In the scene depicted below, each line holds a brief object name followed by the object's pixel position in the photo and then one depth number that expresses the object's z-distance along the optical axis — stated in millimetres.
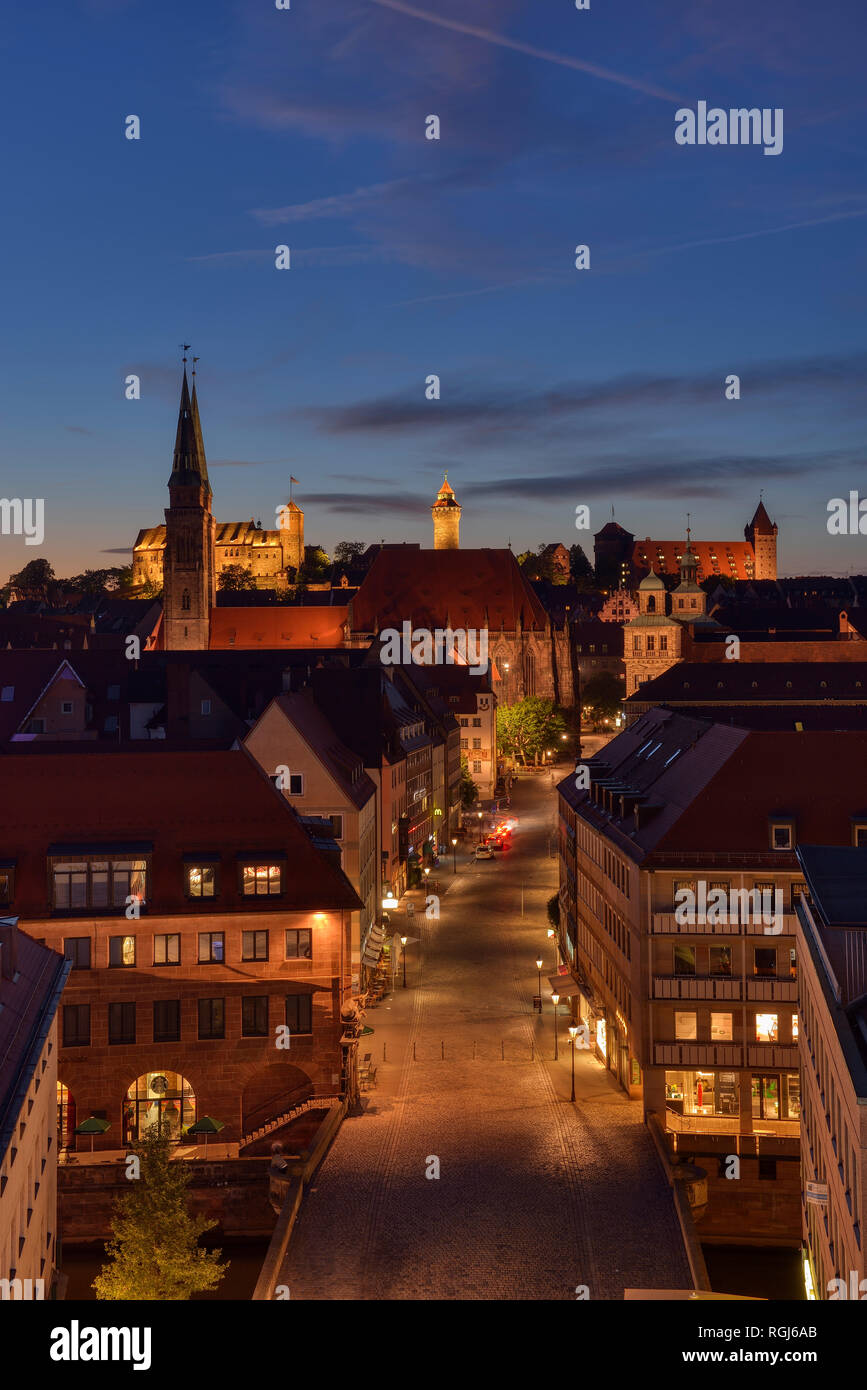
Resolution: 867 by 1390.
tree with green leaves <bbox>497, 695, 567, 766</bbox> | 143250
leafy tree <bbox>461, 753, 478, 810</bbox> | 114125
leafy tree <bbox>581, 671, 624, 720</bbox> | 184000
